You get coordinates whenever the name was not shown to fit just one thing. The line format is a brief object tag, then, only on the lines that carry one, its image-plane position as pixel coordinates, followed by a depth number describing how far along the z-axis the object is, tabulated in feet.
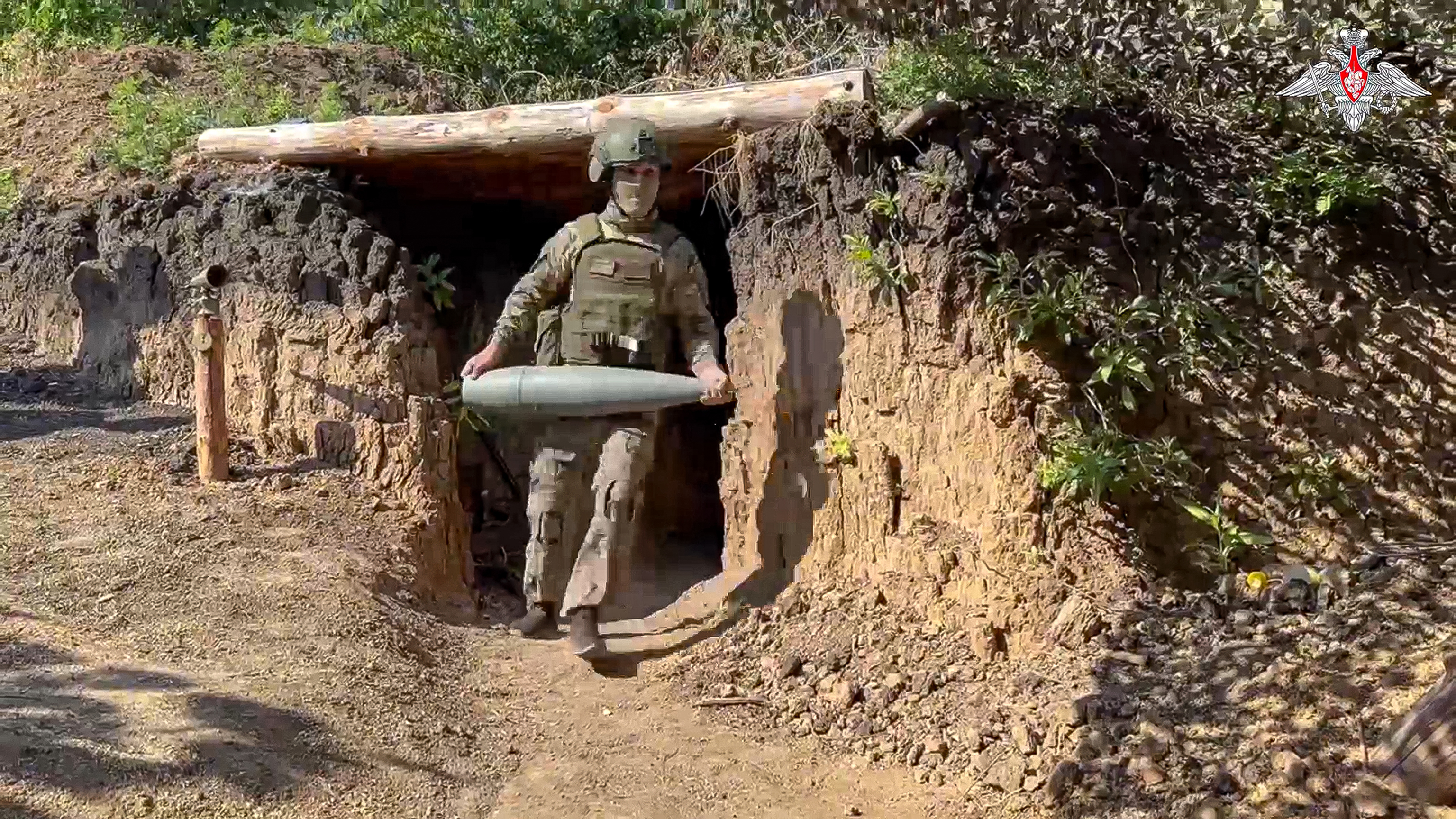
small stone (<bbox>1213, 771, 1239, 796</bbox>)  11.18
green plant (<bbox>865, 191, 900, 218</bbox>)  16.17
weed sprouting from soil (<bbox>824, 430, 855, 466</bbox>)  16.97
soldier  15.67
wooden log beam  17.56
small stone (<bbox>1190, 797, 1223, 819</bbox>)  10.93
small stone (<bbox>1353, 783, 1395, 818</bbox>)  10.35
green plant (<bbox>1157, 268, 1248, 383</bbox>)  15.61
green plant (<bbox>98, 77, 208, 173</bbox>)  22.35
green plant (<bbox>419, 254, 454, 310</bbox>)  20.95
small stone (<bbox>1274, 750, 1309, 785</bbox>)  10.96
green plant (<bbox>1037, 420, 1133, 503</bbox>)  14.61
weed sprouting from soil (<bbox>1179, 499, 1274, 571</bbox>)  15.07
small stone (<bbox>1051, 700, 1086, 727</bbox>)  12.55
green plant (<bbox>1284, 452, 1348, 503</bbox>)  15.43
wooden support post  18.02
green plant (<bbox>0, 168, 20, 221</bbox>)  23.71
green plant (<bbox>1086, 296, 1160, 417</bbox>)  15.11
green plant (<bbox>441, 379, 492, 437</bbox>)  20.67
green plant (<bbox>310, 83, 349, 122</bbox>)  21.77
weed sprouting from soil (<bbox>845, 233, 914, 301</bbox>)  16.22
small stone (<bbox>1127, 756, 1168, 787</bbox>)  11.47
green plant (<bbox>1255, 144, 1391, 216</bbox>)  15.94
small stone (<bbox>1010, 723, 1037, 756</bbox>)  12.54
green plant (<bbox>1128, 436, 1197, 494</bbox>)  15.07
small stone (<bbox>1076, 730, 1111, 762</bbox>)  12.08
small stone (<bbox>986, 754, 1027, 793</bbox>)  12.31
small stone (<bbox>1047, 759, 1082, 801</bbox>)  11.83
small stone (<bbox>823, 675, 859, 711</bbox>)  14.55
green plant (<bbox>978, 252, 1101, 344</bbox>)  15.17
